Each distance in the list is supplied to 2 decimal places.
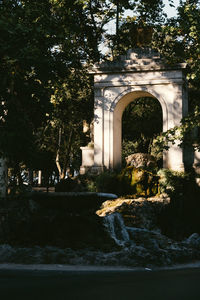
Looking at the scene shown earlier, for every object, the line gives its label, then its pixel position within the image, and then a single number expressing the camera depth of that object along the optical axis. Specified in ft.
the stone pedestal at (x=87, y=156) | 81.61
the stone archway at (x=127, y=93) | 76.59
